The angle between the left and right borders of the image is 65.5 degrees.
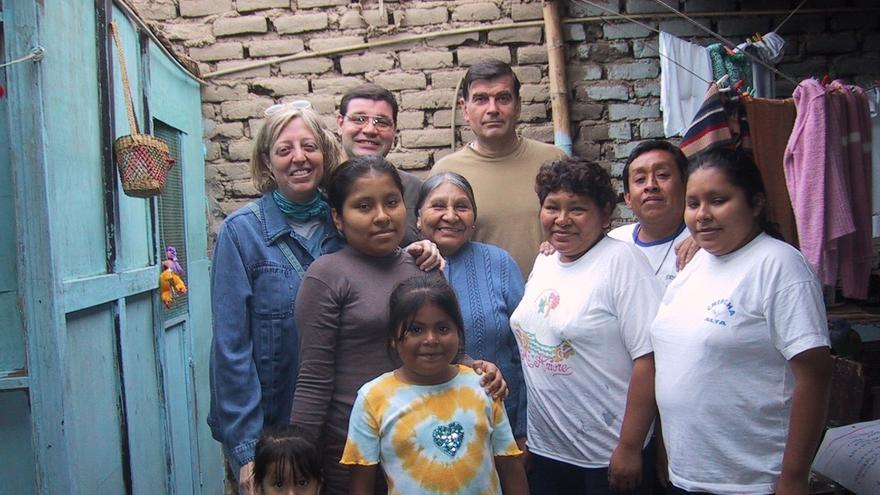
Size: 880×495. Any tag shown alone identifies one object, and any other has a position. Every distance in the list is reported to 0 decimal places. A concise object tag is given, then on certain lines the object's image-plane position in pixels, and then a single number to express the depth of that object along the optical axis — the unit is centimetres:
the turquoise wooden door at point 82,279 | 209
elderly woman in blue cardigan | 216
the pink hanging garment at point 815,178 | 242
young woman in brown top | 187
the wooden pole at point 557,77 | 384
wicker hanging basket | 252
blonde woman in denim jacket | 199
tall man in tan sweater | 291
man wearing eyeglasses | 276
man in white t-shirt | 216
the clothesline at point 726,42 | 347
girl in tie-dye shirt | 177
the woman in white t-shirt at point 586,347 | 196
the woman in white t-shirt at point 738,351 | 163
